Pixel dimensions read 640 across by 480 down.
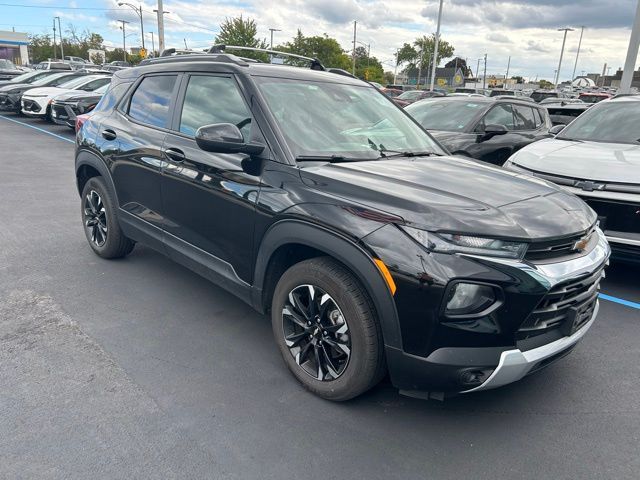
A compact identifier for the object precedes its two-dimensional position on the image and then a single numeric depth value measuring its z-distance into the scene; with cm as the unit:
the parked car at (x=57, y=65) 2942
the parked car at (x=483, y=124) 727
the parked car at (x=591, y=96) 2622
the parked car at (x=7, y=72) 2383
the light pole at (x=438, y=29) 3203
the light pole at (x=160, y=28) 2371
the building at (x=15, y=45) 8119
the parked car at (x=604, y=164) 436
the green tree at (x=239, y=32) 4703
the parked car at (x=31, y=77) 1848
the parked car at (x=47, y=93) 1514
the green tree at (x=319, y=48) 6844
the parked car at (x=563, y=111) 1074
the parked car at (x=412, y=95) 2453
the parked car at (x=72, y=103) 1298
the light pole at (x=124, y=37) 7384
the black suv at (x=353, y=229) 235
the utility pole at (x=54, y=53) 7328
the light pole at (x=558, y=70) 6099
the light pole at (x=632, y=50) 1343
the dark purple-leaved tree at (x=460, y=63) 8652
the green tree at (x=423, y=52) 9779
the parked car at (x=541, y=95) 2626
